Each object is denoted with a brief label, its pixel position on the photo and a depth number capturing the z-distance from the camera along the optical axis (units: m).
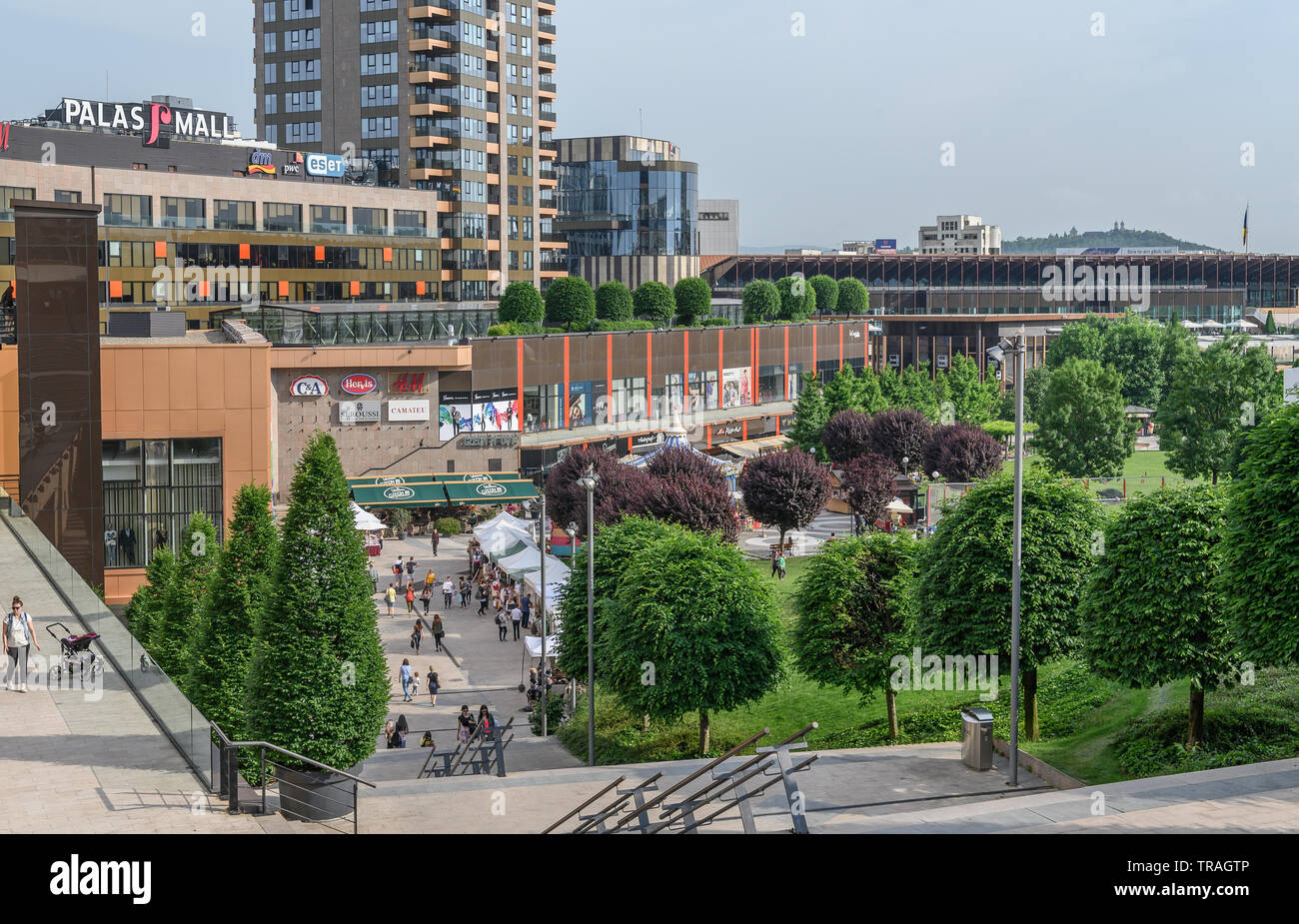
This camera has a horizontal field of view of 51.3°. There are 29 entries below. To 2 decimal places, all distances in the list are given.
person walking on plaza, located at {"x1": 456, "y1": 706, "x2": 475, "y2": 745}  30.57
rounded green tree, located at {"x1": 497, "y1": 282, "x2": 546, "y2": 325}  75.31
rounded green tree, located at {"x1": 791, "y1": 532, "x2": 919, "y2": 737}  29.00
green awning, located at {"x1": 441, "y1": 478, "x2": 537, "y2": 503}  61.69
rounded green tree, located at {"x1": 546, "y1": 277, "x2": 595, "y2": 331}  78.81
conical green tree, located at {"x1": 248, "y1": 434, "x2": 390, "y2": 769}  18.23
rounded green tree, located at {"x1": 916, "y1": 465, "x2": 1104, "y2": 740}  26.23
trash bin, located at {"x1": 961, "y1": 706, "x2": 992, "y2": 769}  24.02
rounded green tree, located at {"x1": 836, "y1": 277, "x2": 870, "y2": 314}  123.75
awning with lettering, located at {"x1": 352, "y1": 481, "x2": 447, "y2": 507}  58.97
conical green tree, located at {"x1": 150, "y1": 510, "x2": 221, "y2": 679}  25.97
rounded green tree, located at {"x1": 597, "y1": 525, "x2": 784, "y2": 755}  28.31
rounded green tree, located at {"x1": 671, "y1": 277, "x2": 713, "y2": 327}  89.62
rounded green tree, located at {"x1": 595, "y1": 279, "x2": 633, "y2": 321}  82.81
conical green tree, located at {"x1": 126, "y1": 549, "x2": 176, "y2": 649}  28.58
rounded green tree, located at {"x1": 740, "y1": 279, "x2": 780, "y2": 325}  96.75
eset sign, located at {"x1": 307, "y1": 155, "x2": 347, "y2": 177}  93.12
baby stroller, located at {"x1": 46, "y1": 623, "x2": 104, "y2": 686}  20.06
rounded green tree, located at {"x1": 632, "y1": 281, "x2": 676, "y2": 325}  86.75
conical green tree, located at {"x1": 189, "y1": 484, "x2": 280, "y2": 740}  22.34
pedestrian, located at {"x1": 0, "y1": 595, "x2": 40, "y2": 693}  19.86
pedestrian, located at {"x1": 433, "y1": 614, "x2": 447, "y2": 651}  40.91
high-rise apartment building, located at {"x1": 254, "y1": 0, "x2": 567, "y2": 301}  105.19
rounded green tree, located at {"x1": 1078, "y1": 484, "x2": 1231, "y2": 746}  22.80
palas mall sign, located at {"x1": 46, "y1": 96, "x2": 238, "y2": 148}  84.44
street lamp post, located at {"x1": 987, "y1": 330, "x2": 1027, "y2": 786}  21.75
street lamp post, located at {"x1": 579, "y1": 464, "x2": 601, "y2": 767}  28.32
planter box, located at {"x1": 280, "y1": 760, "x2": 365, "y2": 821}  17.03
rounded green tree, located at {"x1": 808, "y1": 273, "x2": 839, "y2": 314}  118.88
